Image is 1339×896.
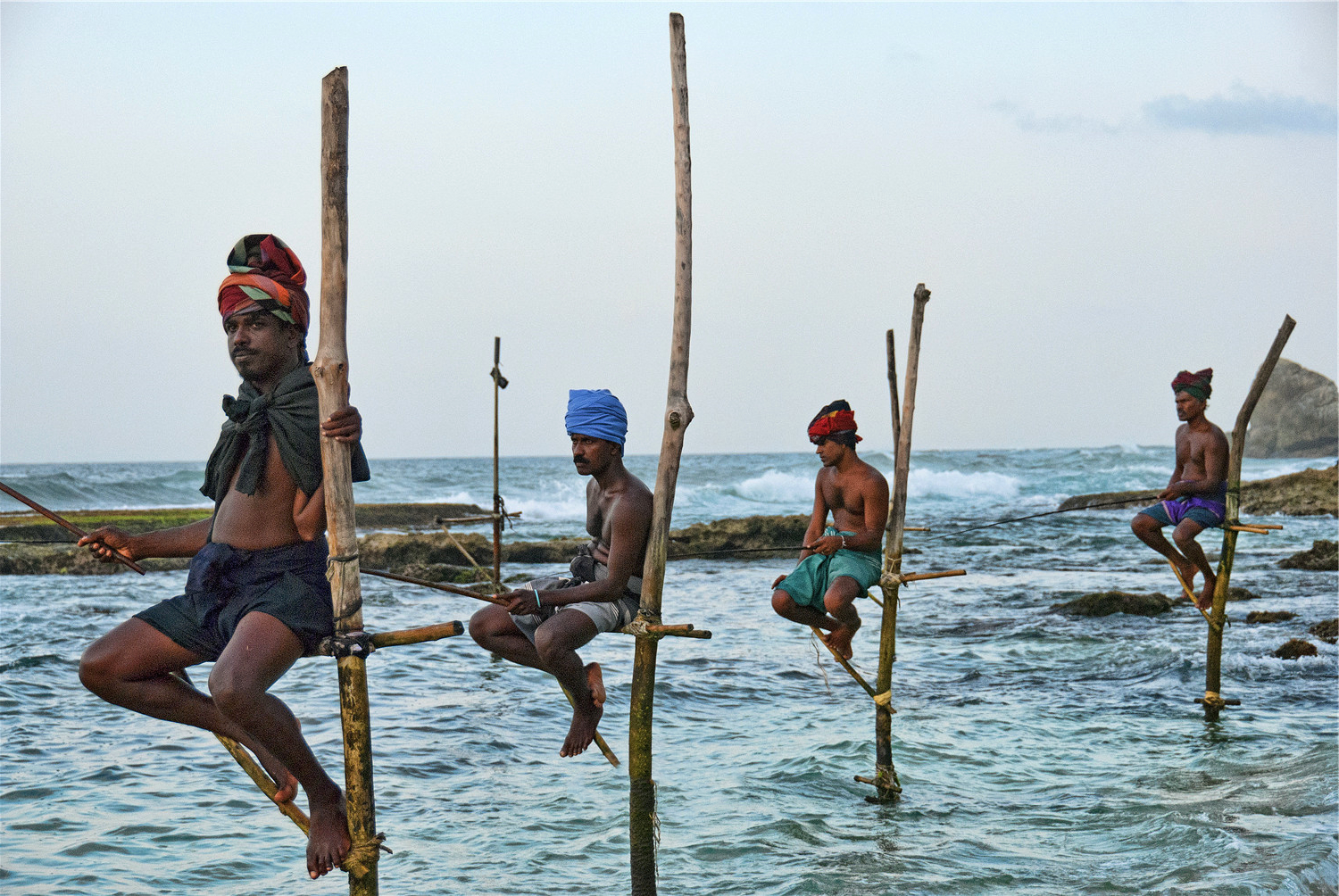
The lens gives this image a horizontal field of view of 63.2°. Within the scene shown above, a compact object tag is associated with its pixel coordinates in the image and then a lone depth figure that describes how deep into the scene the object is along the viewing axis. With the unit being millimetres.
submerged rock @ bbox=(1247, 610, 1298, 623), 15727
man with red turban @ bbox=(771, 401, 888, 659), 7141
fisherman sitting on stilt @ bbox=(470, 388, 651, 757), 4633
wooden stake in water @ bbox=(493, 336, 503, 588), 13148
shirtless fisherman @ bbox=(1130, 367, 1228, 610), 9406
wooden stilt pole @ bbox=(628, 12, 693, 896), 4891
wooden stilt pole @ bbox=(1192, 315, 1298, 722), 9820
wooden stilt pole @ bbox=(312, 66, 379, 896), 3734
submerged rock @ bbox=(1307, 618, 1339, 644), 14180
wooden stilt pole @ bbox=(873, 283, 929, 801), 7738
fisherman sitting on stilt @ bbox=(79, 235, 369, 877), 3742
